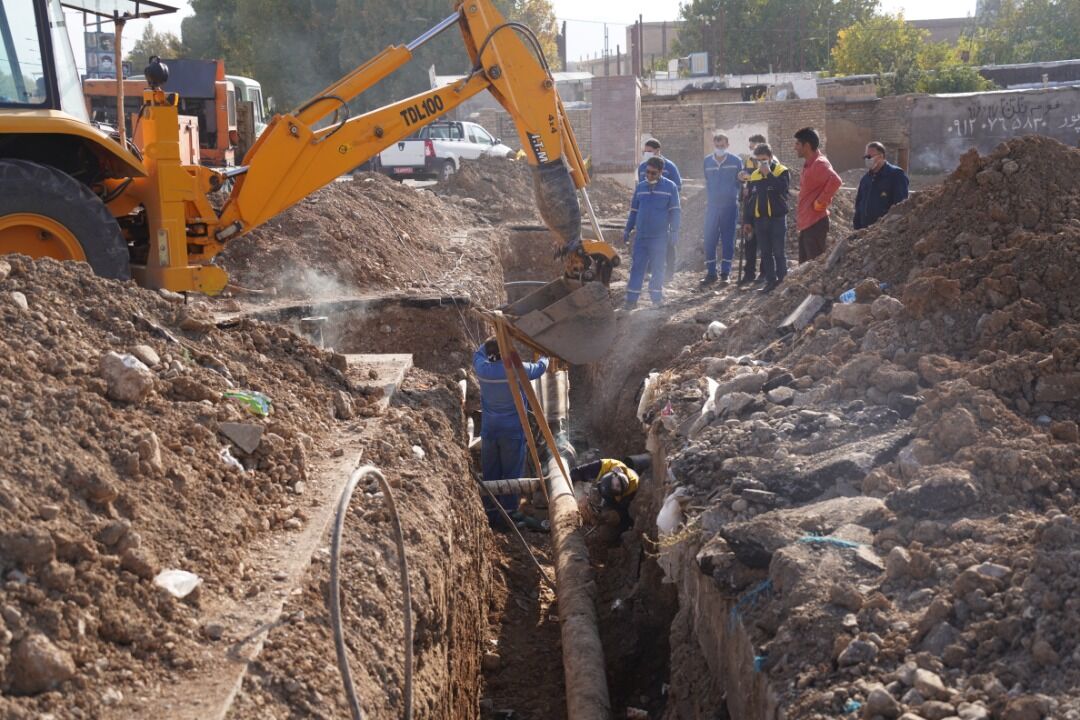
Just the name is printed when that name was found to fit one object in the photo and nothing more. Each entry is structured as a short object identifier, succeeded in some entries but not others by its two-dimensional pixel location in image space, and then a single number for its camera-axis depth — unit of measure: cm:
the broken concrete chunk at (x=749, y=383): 713
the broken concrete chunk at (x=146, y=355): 524
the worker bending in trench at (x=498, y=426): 897
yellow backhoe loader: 764
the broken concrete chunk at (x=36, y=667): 314
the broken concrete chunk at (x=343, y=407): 679
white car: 2634
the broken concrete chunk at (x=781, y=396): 677
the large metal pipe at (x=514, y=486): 893
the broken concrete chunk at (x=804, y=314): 822
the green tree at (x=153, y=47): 4303
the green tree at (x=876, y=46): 4472
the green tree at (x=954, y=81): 3556
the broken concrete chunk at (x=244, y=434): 514
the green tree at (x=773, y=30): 5225
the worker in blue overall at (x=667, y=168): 1228
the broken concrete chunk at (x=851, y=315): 730
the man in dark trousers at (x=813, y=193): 1076
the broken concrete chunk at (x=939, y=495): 462
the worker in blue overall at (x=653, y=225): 1197
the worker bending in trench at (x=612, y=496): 845
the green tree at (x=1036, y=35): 4691
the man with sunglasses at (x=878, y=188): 1039
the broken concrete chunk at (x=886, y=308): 691
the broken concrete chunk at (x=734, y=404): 689
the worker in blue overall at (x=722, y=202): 1299
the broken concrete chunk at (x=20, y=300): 496
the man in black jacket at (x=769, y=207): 1164
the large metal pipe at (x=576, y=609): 584
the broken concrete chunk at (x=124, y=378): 480
